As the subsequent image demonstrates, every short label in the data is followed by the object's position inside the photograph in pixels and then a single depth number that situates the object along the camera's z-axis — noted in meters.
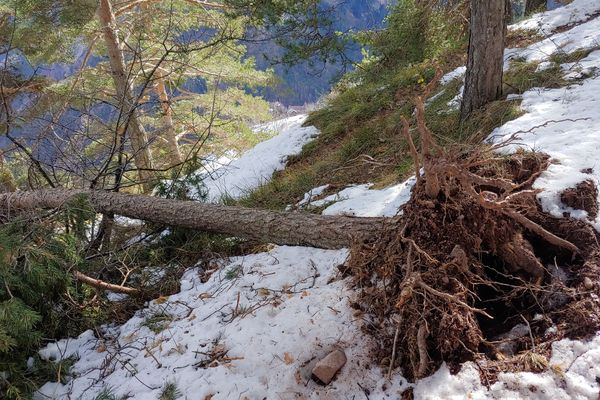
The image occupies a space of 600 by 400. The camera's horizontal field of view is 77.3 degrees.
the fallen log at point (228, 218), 2.95
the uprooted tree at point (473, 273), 1.79
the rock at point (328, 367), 2.01
